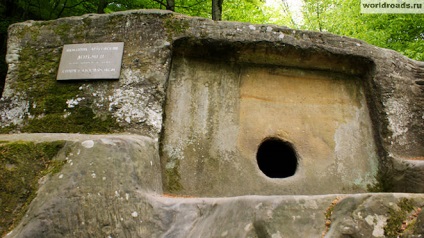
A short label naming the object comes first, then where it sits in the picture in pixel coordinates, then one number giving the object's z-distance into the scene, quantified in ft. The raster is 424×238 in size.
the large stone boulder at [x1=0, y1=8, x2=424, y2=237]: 11.38
